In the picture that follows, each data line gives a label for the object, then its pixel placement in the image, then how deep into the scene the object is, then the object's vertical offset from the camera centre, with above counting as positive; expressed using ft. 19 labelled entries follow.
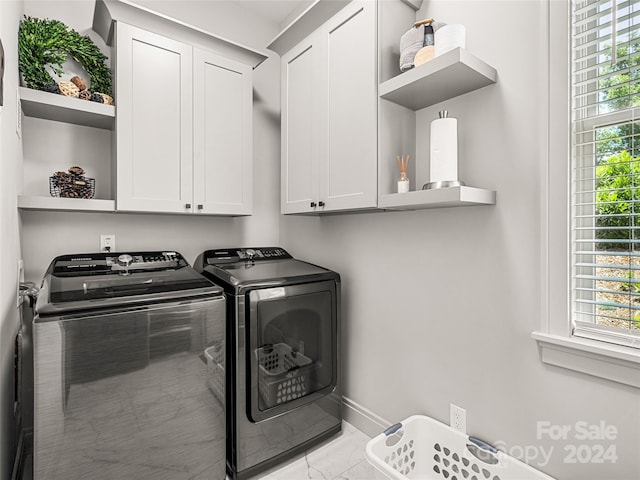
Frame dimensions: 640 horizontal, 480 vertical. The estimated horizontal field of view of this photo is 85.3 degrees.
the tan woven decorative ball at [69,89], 5.69 +2.45
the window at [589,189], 3.81 +0.53
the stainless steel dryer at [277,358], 5.58 -2.12
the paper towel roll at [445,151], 4.82 +1.18
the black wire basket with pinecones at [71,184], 5.74 +0.89
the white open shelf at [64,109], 5.38 +2.10
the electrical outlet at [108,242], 6.65 -0.09
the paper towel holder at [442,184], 4.66 +0.71
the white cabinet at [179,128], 6.04 +2.08
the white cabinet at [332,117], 5.53 +2.16
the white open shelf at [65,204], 5.32 +0.54
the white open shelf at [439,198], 4.43 +0.51
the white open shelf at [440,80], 4.43 +2.16
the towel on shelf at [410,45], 5.11 +2.85
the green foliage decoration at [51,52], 5.45 +3.09
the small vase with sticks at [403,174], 5.28 +0.96
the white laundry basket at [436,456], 4.52 -3.13
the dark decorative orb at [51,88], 5.56 +2.40
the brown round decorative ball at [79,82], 5.89 +2.63
